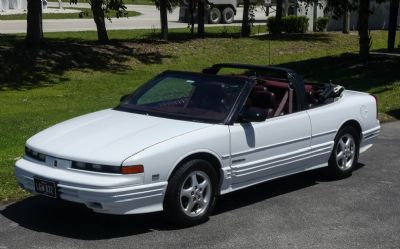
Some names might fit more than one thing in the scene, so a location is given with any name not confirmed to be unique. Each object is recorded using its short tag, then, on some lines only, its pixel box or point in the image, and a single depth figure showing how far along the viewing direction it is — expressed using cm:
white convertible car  593
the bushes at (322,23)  3312
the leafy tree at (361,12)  2044
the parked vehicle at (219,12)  3947
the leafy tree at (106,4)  1931
